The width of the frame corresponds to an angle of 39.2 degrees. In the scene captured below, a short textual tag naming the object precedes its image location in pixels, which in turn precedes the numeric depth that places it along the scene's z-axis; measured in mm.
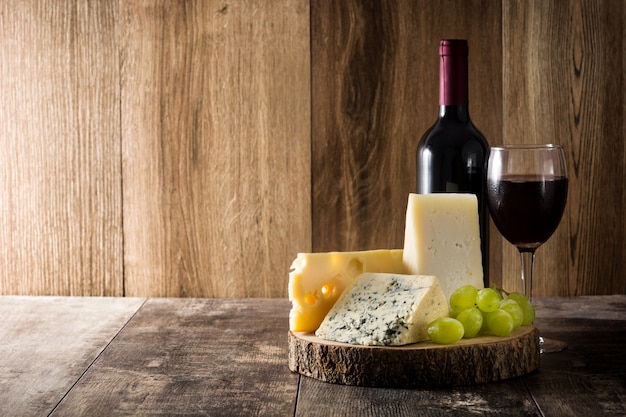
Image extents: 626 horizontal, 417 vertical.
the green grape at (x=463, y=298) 1028
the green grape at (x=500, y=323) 1004
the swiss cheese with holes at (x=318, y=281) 1075
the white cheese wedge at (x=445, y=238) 1112
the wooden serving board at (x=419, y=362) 960
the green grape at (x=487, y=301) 1016
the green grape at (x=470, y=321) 995
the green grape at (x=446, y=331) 961
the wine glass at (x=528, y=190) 1104
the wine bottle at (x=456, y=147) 1252
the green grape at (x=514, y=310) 1032
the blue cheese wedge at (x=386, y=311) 975
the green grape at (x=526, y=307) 1071
